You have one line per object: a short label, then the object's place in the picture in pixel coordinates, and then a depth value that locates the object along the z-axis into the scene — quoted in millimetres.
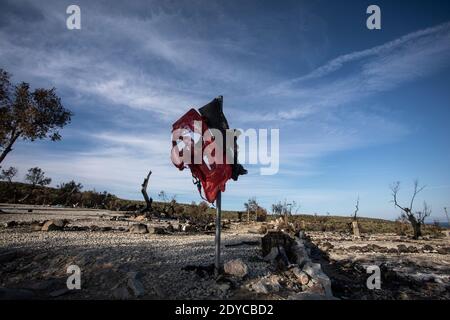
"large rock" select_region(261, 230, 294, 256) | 8867
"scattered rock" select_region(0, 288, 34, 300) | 5105
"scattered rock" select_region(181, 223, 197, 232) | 15859
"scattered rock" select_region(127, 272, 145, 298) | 5350
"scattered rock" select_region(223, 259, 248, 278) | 6427
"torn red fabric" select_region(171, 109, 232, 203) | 6141
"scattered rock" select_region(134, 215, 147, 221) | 20647
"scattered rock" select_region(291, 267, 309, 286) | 6510
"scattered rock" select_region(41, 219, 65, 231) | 12061
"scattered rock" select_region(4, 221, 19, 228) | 12866
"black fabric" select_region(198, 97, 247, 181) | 6230
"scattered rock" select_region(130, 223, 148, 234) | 13550
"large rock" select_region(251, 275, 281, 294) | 5777
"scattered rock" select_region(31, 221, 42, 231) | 11941
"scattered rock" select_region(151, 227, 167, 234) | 13658
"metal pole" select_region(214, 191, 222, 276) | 6223
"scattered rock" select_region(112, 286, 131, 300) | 5285
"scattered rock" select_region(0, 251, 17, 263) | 7020
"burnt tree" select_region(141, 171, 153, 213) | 22172
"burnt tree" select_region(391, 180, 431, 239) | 25016
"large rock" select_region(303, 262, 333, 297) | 6150
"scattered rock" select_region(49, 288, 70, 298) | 5367
